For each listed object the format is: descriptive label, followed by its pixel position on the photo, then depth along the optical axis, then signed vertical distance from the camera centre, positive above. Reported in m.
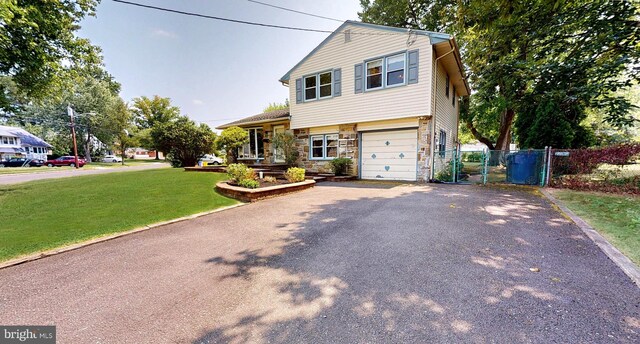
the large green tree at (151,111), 41.09 +8.00
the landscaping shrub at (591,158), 6.64 -0.13
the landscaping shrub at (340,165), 11.14 -0.48
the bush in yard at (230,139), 13.04 +0.92
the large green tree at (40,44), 6.82 +3.68
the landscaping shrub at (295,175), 8.73 -0.74
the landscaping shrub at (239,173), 7.91 -0.59
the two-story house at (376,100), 9.45 +2.49
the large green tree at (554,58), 7.57 +3.68
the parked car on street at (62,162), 29.39 -0.75
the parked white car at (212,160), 28.31 -0.57
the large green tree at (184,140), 14.68 +0.96
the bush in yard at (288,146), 12.94 +0.50
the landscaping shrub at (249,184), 7.31 -0.89
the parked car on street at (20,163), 28.33 -0.81
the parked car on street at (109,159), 41.47 -0.57
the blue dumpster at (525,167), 8.12 -0.44
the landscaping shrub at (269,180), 8.61 -0.90
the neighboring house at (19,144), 32.81 +1.76
